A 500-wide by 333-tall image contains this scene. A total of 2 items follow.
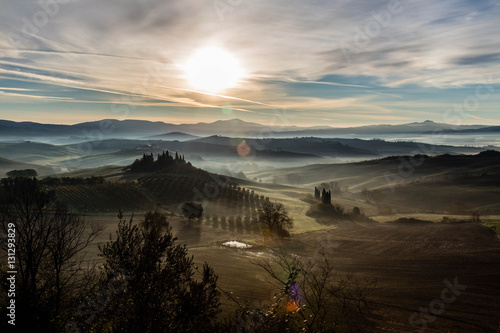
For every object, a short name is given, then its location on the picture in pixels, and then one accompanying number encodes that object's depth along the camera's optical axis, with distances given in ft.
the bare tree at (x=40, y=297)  46.93
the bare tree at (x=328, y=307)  49.74
